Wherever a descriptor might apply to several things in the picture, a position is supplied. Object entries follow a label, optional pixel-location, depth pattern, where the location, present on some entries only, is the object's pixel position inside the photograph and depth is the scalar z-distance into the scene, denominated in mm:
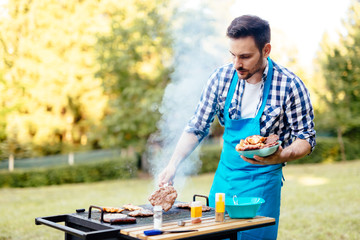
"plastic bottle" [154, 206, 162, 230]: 2121
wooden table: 1992
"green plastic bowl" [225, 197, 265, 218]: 2293
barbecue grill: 2070
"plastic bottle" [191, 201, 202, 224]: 2271
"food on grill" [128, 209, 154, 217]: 2514
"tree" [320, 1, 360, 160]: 16141
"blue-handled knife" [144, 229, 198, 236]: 1959
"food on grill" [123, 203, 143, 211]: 2677
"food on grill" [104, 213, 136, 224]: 2262
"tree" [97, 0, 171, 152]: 13688
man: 2549
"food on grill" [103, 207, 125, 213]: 2619
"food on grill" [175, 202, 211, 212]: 2646
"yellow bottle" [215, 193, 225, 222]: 2266
